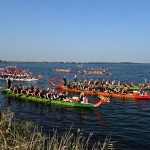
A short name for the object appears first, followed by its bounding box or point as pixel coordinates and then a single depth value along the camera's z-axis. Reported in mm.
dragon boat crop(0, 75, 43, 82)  65256
